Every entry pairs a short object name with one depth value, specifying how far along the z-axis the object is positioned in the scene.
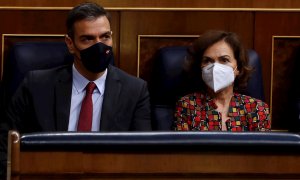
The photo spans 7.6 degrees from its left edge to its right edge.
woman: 9.07
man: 8.77
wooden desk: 7.66
